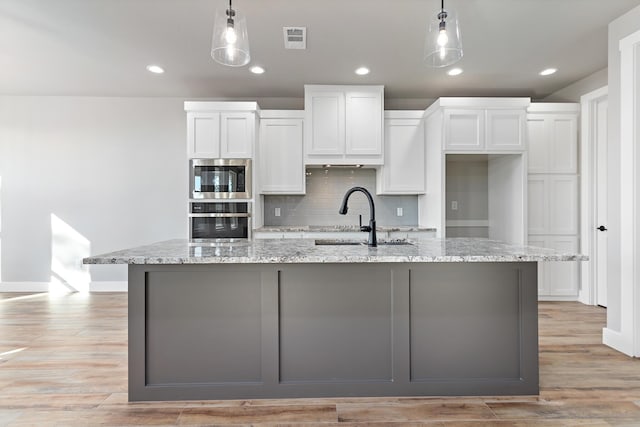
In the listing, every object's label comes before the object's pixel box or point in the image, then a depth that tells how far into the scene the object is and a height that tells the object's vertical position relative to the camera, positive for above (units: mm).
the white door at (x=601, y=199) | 3922 +174
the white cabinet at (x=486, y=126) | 3967 +996
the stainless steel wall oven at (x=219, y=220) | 4109 -76
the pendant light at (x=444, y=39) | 2023 +1020
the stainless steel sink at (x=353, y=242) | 2528 -213
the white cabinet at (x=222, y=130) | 4148 +983
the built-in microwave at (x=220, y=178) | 4129 +417
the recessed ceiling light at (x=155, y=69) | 3740 +1563
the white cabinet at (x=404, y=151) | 4441 +795
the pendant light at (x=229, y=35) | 1993 +1028
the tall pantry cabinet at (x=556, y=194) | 4184 +242
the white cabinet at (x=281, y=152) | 4402 +773
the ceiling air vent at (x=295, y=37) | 2970 +1548
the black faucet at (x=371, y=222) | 2342 -54
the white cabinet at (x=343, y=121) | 4258 +1119
